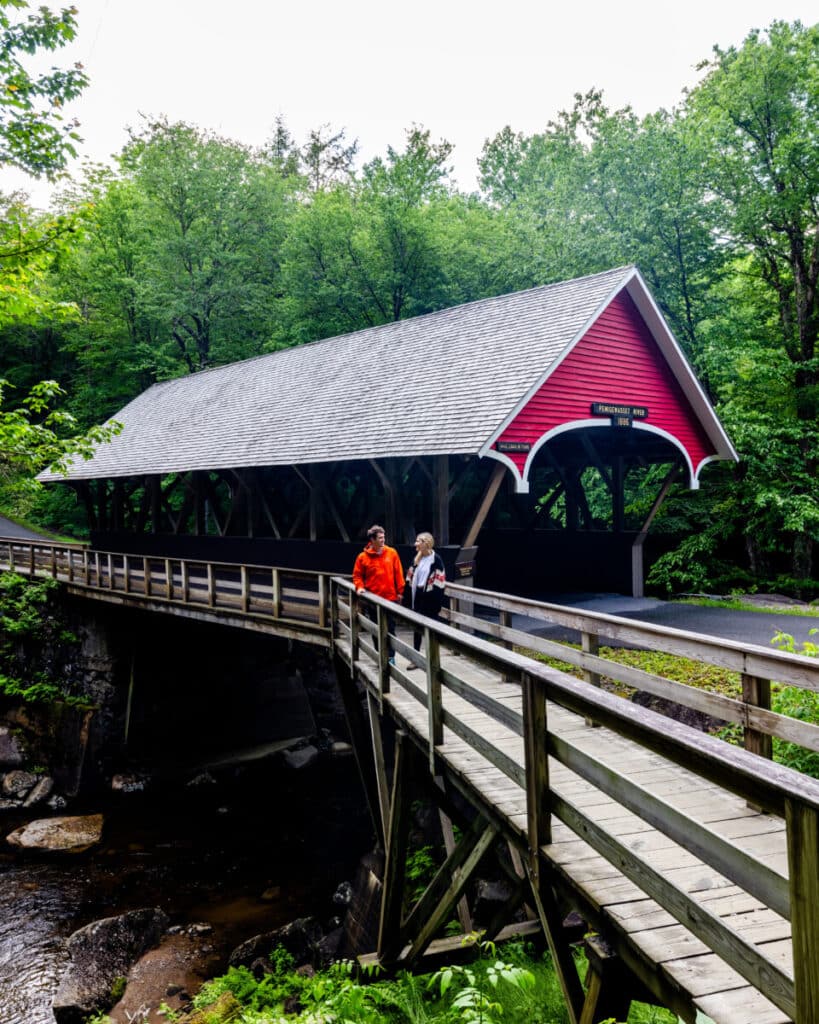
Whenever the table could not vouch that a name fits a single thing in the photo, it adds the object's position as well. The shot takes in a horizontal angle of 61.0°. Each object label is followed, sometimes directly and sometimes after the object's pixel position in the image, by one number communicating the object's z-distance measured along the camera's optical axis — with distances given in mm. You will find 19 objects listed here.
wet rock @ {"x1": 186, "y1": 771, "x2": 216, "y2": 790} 14516
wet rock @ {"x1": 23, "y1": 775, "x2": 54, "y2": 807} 13863
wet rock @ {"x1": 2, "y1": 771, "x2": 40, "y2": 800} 14055
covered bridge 11141
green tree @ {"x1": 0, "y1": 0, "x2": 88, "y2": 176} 8125
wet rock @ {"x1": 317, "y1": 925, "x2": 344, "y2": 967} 7859
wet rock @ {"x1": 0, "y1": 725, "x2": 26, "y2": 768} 14875
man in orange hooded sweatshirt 7996
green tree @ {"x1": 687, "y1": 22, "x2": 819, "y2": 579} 15555
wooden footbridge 1990
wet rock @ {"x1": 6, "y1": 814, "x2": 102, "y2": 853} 11984
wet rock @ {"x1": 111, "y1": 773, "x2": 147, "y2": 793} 14422
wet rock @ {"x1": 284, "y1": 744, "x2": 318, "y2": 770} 15148
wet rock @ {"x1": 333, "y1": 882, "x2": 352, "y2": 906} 9742
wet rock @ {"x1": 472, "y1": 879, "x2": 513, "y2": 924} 7164
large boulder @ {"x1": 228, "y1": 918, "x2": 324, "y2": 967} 8234
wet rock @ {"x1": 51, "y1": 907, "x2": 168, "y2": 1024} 7582
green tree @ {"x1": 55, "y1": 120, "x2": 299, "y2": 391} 29953
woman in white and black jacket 7574
